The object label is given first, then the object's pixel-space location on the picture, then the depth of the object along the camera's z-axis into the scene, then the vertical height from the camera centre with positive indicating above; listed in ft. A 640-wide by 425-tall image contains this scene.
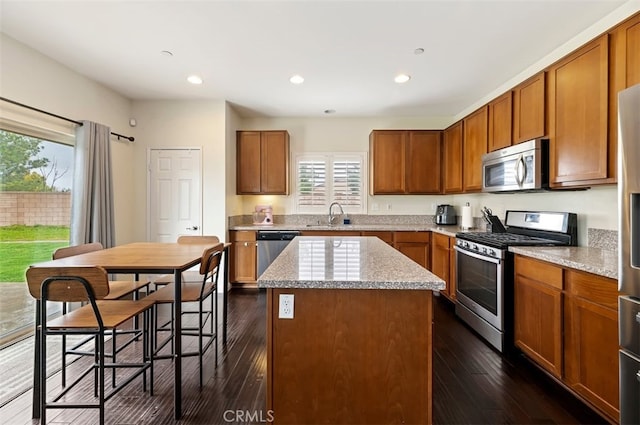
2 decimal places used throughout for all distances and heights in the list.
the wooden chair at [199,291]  6.51 -2.03
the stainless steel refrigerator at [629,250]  4.40 -0.56
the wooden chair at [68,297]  4.91 -1.49
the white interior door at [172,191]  13.17 +1.03
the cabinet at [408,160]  14.21 +2.73
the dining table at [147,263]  5.53 -1.05
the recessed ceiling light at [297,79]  10.39 +5.04
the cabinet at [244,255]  13.53 -1.98
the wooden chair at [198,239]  9.24 -0.86
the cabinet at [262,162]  14.46 +2.63
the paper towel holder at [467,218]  12.19 -0.15
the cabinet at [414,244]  13.16 -1.38
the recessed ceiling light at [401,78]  10.37 +5.06
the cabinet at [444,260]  11.09 -1.91
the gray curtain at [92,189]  9.91 +0.88
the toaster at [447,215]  14.28 -0.03
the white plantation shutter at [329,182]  15.51 +1.75
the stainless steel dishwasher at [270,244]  13.33 -1.43
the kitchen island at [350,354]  4.16 -2.08
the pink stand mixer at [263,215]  14.99 -0.07
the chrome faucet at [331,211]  15.44 +0.16
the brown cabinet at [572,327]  5.08 -2.37
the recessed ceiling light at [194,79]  10.54 +5.08
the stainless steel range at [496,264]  7.76 -1.50
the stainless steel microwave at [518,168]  7.84 +1.44
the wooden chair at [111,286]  6.33 -1.96
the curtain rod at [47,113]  7.86 +3.13
